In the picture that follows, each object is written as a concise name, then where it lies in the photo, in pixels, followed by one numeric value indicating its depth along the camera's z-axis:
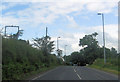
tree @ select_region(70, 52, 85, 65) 128.55
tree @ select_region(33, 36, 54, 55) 73.97
